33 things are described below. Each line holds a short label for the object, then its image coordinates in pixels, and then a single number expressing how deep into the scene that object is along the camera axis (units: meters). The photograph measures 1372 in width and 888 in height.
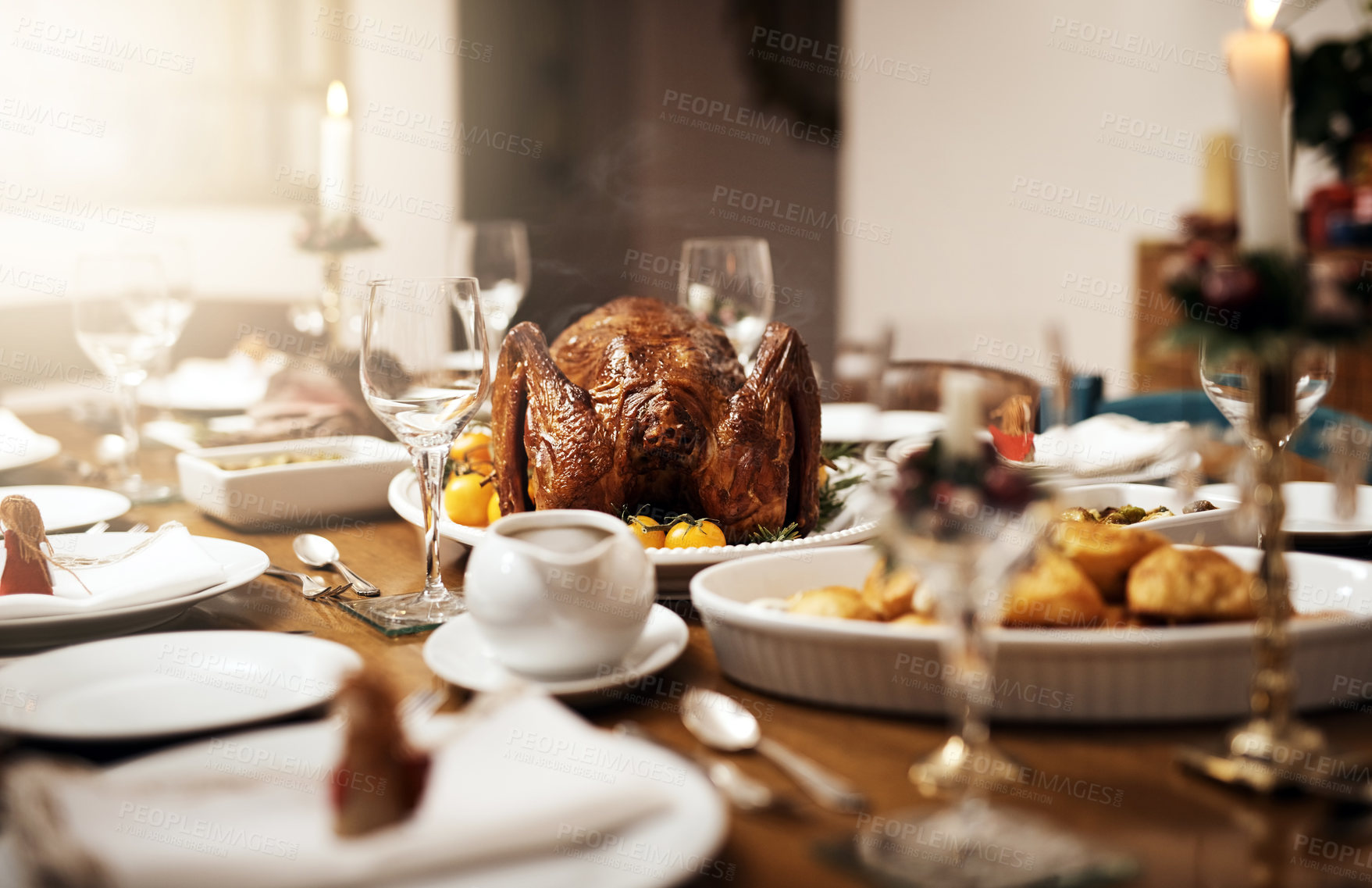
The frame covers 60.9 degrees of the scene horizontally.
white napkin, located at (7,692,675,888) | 0.47
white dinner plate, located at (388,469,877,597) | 1.03
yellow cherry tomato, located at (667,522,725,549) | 1.11
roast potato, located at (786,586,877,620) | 0.79
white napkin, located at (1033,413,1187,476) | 1.36
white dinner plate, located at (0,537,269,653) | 0.94
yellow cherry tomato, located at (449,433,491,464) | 1.42
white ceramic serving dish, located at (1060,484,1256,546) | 1.03
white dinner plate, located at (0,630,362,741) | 0.72
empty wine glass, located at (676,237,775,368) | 1.79
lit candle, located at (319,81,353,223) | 1.80
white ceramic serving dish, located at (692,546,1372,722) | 0.70
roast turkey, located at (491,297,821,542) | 1.16
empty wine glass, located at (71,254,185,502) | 1.57
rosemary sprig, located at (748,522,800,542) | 1.16
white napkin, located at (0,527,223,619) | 0.94
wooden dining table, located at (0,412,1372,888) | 0.55
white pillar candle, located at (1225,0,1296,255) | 0.60
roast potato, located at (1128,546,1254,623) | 0.73
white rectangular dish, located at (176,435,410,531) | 1.39
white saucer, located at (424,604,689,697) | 0.78
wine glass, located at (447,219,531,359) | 2.19
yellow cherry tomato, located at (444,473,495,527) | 1.29
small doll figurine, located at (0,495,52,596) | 0.98
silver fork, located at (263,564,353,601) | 1.09
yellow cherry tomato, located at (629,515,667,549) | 1.13
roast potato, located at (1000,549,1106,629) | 0.74
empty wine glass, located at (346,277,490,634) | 0.98
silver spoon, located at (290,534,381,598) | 1.17
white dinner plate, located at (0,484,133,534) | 1.33
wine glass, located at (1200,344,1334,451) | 0.87
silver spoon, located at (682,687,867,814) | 0.62
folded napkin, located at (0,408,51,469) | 1.59
